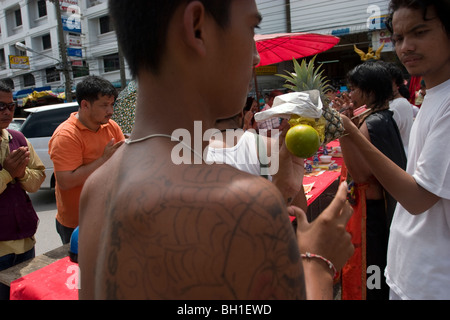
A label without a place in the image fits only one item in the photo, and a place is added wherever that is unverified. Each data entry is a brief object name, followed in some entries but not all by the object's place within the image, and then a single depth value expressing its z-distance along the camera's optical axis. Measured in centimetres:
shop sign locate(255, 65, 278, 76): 1415
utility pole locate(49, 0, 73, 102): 1429
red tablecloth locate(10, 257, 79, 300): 193
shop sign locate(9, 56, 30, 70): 1927
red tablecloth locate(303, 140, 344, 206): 363
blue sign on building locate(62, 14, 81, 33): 1635
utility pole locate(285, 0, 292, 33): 1457
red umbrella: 566
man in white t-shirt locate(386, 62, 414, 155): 327
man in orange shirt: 294
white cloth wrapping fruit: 180
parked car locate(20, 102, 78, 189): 678
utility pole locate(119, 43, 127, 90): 1453
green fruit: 169
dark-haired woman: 258
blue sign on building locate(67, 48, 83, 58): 1658
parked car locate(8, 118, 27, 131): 818
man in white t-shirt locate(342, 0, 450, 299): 148
